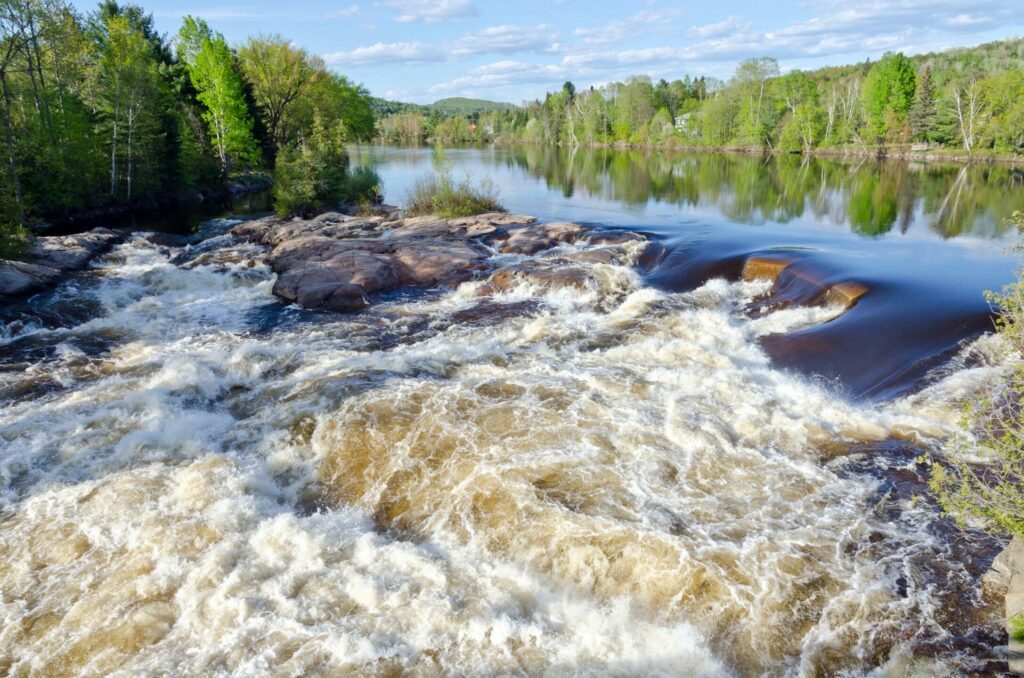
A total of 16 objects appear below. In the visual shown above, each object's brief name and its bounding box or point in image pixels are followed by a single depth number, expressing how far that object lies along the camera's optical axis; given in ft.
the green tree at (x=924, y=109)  238.48
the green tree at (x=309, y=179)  104.68
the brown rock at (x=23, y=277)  58.85
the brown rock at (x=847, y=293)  49.57
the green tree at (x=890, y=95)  256.73
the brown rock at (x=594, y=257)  69.21
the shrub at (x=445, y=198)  99.71
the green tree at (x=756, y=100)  276.00
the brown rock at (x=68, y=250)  68.64
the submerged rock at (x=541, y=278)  60.13
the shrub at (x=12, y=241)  58.95
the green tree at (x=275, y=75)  158.10
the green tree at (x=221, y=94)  142.92
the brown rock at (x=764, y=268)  59.21
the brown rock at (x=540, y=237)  79.30
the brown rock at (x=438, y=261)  66.69
